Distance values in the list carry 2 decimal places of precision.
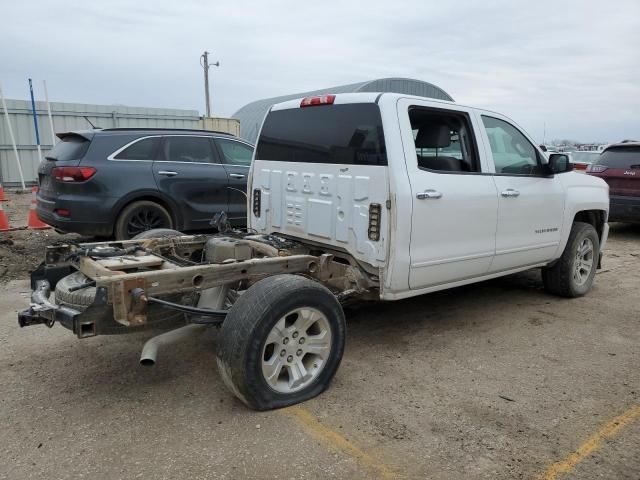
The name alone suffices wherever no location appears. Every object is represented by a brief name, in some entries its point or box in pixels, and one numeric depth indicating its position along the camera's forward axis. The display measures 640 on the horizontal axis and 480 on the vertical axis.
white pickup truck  3.12
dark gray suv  6.58
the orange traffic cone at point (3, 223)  8.44
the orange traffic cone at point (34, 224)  8.78
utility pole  29.86
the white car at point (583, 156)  17.41
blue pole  15.34
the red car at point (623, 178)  9.45
